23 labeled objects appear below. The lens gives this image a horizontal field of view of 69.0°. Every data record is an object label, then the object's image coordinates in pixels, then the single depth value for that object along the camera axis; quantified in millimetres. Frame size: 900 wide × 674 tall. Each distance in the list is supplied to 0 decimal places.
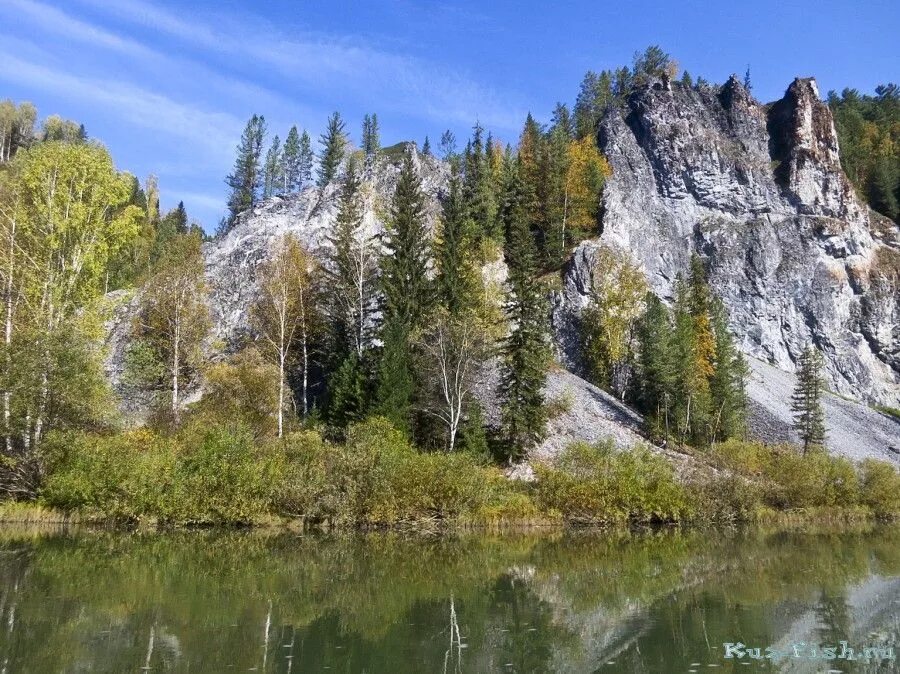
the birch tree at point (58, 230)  26750
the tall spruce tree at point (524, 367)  35781
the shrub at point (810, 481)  34688
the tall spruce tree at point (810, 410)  44688
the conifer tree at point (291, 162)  93188
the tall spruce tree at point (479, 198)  60781
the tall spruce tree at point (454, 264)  44656
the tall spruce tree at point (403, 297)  33750
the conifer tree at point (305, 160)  94312
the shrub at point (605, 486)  30547
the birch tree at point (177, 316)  39531
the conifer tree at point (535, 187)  66812
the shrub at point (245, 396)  34866
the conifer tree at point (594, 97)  93638
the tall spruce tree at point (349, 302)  36062
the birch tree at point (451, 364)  34375
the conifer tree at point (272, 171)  90938
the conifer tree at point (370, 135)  97188
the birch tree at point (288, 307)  40500
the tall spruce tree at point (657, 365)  44438
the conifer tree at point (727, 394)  46156
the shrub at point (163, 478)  25281
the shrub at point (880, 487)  35906
